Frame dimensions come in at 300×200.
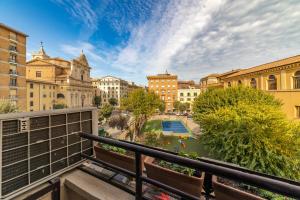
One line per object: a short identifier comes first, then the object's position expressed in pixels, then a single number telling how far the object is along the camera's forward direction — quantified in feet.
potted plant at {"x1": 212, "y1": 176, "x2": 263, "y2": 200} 3.18
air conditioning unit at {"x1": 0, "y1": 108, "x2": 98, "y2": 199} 4.67
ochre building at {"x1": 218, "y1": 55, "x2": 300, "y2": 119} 44.13
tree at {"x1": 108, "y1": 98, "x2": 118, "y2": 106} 157.90
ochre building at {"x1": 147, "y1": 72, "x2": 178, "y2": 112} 140.72
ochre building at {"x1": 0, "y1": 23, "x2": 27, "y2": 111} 58.17
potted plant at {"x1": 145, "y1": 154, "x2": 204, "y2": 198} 3.87
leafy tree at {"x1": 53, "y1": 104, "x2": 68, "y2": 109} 88.03
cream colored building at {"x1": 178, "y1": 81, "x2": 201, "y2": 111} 144.99
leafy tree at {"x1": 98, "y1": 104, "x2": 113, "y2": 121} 78.33
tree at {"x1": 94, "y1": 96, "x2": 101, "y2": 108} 151.24
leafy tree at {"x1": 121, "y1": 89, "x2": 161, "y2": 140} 61.43
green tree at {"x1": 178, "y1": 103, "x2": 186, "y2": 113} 121.65
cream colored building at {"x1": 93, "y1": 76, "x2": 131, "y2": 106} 183.42
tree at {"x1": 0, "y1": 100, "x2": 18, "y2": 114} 19.76
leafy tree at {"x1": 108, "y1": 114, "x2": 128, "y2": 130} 65.85
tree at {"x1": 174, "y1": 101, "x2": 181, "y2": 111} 123.66
